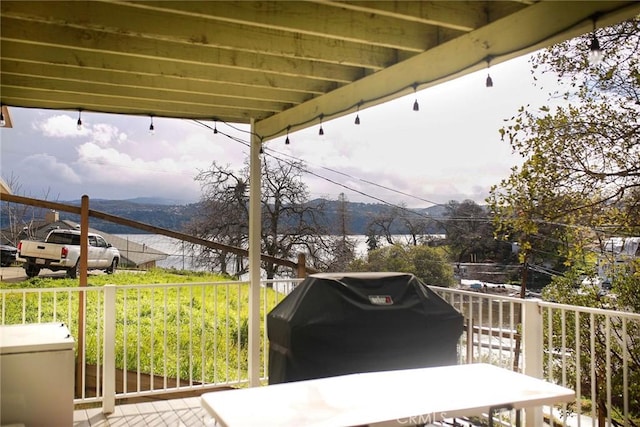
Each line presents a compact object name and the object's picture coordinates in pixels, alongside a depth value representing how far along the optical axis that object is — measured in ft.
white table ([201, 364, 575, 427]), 5.83
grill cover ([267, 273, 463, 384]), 10.27
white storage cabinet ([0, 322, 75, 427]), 8.26
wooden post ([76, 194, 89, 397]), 16.06
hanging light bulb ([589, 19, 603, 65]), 7.31
